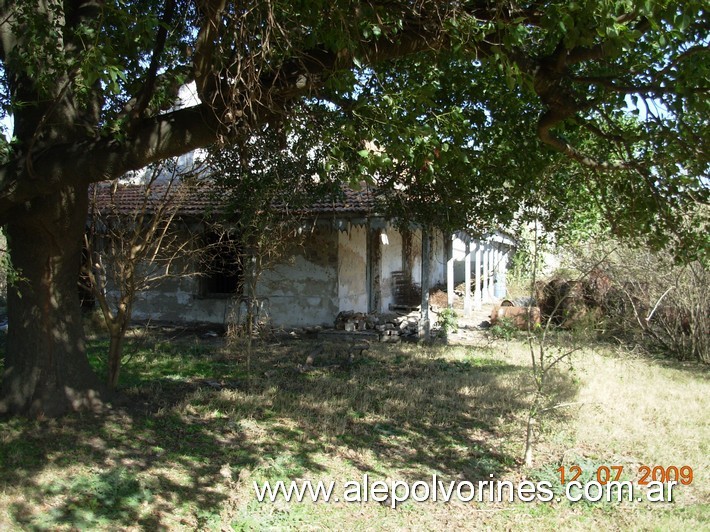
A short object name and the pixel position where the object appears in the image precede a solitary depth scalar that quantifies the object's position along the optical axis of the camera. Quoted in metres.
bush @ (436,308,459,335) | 12.65
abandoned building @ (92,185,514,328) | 12.10
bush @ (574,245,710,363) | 10.62
